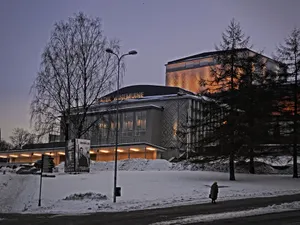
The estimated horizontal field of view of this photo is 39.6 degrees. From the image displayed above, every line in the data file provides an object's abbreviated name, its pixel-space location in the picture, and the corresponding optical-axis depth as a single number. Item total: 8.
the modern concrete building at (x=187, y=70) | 105.44
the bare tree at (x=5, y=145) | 139.38
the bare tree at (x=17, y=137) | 125.90
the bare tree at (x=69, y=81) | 39.53
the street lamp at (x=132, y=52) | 26.47
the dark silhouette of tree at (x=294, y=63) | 37.56
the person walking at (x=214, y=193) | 22.37
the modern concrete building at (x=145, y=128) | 76.00
